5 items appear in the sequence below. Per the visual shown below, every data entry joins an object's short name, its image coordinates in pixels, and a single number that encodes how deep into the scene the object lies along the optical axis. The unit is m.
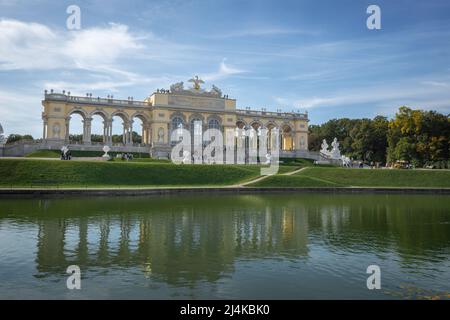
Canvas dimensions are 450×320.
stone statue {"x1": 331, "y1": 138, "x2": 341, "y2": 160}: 73.30
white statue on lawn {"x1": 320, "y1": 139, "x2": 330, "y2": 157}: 75.94
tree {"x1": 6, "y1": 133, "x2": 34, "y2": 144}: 96.99
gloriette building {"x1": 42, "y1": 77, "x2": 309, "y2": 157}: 64.69
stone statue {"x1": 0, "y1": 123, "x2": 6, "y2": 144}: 53.35
